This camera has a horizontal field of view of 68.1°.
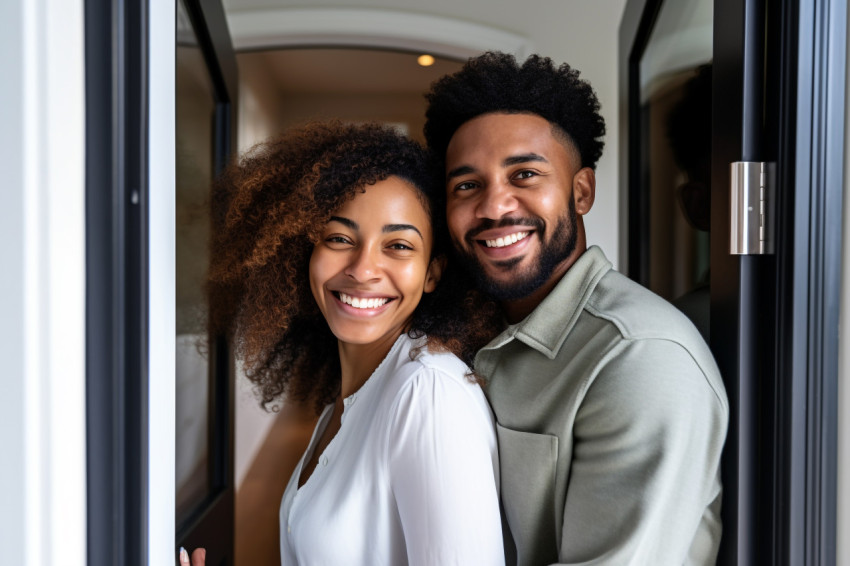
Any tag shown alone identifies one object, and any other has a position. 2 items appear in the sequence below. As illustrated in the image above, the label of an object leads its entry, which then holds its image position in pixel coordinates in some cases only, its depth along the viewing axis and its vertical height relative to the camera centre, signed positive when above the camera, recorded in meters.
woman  0.97 -0.11
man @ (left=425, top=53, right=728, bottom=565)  0.88 -0.13
